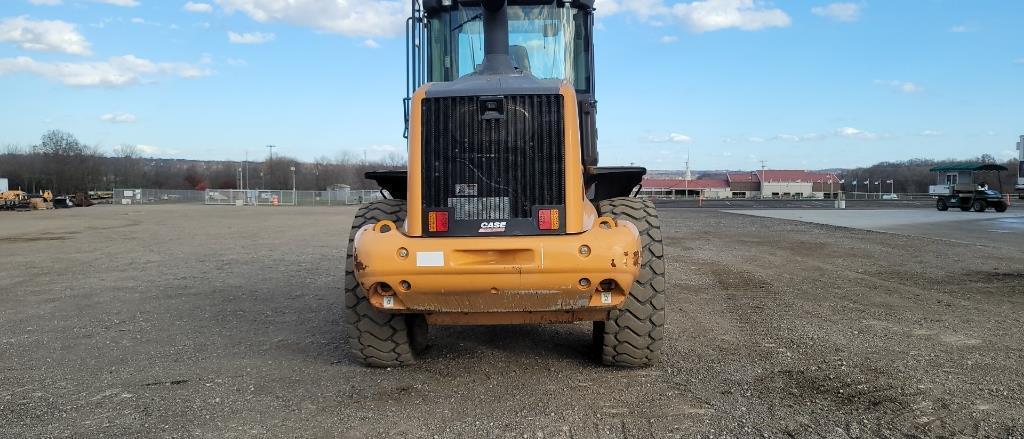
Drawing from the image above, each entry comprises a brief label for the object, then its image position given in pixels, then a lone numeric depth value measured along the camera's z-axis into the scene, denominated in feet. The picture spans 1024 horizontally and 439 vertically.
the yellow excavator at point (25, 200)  153.79
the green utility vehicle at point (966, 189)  119.44
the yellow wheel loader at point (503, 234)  13.78
